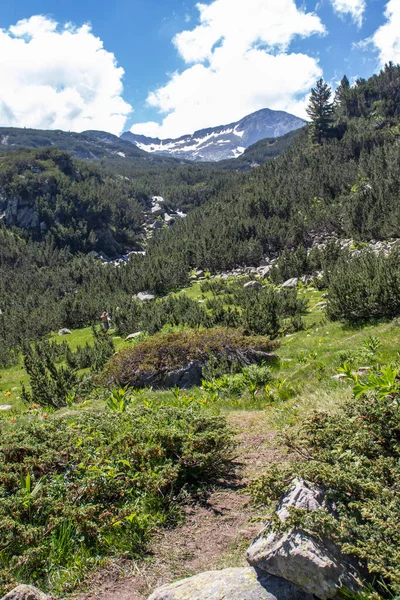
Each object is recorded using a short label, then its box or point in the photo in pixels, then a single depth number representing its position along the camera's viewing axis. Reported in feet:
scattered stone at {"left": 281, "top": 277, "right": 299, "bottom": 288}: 88.30
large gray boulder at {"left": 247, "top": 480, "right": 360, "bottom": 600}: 7.81
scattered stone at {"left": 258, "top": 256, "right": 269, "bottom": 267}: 134.78
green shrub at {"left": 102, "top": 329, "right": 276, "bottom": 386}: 35.58
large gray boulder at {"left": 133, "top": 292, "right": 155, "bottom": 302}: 114.52
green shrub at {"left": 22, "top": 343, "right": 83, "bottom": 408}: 38.22
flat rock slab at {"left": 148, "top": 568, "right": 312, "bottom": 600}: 8.29
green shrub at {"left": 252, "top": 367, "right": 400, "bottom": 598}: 7.89
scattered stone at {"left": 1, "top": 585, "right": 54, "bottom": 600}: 8.64
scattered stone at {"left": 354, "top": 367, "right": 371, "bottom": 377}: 22.76
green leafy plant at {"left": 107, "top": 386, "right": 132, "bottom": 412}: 21.33
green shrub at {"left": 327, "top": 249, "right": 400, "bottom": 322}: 43.60
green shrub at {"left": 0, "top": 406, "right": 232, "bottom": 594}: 10.93
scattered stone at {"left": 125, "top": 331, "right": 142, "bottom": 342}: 69.41
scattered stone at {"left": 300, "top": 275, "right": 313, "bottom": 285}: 89.02
